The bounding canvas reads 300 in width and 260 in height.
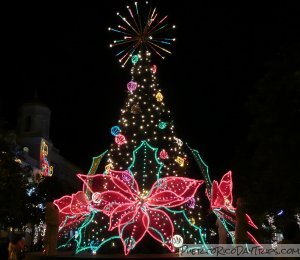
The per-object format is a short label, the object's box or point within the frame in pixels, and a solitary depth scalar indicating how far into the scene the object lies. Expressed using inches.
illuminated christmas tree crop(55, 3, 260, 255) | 759.1
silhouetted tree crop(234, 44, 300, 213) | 476.7
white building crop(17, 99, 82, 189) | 2201.0
